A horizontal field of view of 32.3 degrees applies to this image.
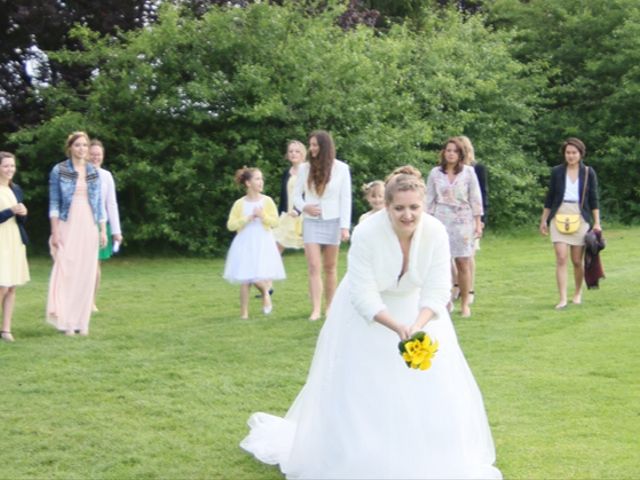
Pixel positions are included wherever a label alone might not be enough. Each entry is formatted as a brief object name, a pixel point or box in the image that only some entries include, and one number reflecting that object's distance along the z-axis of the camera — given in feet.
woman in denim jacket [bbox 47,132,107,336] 40.04
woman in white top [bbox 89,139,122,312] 43.45
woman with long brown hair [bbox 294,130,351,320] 41.52
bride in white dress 21.27
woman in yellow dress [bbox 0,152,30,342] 39.19
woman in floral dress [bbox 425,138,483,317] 42.45
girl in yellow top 43.52
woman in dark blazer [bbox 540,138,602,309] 43.73
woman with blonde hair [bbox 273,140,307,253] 47.70
